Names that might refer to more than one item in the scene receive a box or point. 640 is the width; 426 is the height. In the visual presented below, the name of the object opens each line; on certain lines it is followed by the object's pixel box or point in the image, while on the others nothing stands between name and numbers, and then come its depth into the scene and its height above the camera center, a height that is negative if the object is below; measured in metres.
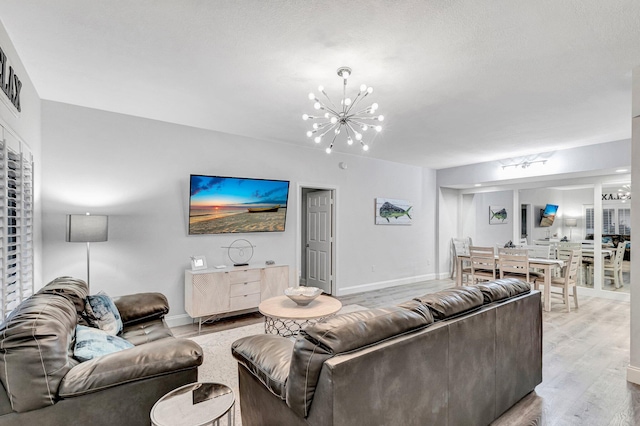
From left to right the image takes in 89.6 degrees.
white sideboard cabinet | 3.97 -0.98
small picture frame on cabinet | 4.19 -0.65
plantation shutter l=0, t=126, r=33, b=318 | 1.97 -0.05
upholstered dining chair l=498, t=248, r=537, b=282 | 4.92 -0.82
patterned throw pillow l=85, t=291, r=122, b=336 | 2.38 -0.76
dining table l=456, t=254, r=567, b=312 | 4.81 -0.83
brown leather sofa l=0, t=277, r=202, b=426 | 1.39 -0.77
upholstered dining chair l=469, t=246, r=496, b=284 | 5.38 -0.86
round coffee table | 2.96 -0.94
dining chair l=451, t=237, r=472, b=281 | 7.59 -0.82
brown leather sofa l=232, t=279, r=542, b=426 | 1.36 -0.76
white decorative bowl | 3.22 -0.82
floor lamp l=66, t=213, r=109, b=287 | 3.12 -0.14
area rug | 2.75 -1.42
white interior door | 5.92 -0.52
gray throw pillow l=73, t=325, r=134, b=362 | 1.77 -0.77
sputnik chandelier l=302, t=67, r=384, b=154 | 2.67 +1.15
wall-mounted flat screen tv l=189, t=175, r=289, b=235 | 4.27 +0.13
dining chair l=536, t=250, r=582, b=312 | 4.76 -1.01
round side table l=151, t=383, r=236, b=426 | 1.35 -0.86
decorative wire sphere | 4.64 -0.55
